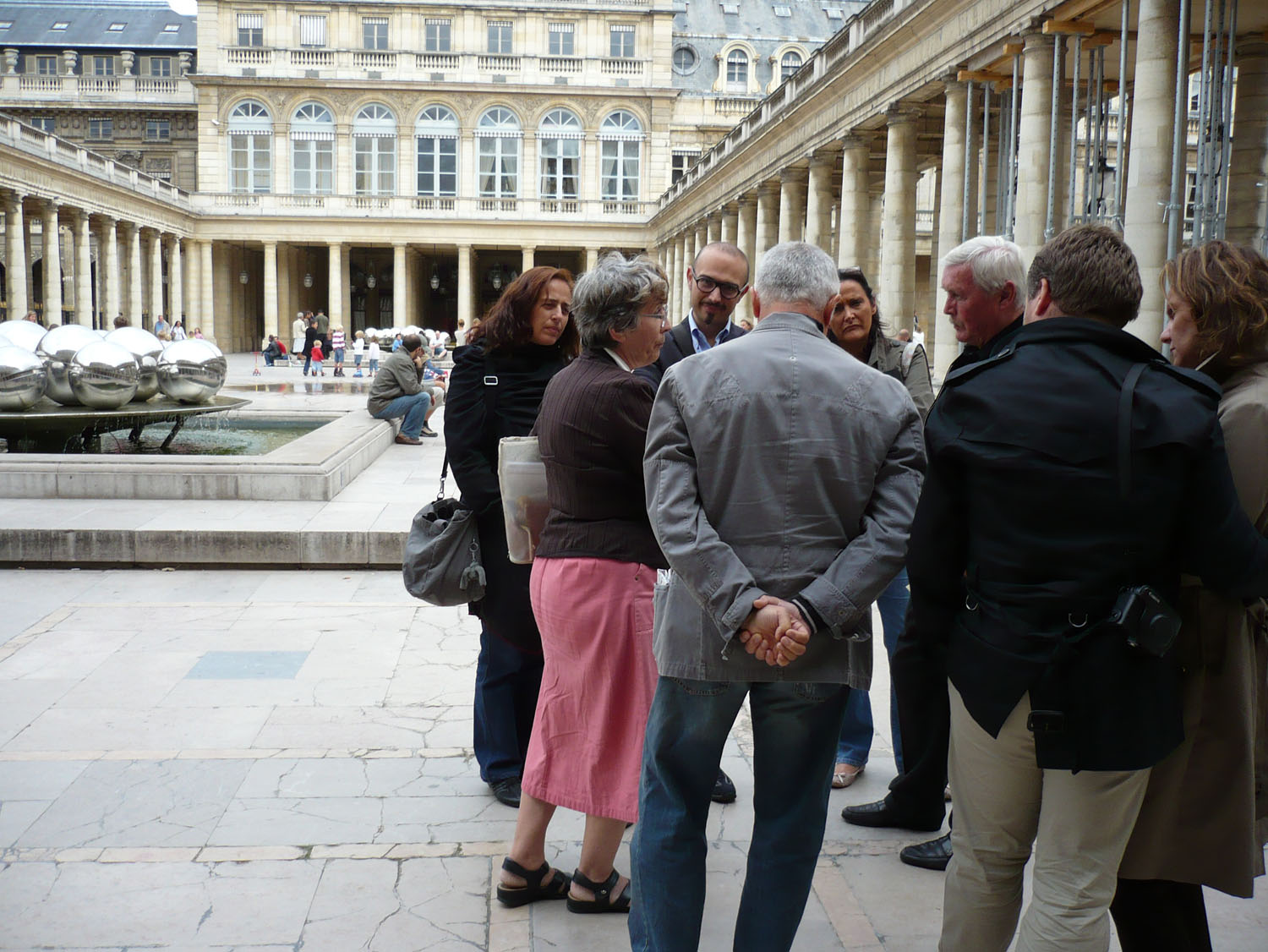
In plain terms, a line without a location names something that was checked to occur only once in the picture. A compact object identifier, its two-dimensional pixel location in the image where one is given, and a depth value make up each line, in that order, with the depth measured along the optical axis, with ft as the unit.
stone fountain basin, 30.81
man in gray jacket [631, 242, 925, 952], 8.86
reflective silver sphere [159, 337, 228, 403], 42.50
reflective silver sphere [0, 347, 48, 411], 37.37
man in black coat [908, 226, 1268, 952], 8.17
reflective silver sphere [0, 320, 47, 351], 39.96
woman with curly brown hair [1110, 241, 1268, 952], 8.79
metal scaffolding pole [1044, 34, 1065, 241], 53.16
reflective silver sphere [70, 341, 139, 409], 39.01
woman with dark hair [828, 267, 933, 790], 14.69
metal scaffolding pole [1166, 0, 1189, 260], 44.47
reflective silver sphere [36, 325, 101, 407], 38.93
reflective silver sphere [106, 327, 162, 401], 41.55
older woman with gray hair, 10.72
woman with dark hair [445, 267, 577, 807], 13.37
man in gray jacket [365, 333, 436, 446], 49.16
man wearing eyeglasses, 13.69
